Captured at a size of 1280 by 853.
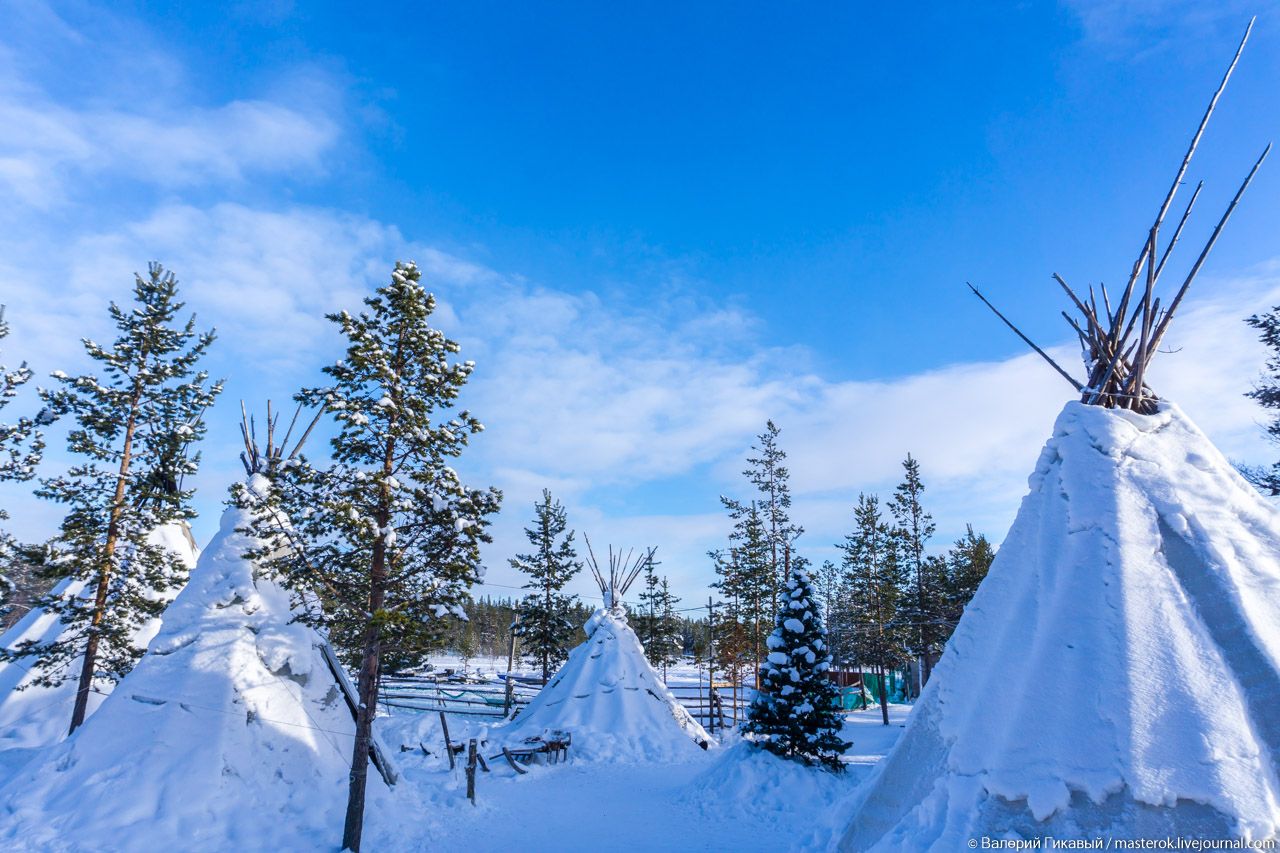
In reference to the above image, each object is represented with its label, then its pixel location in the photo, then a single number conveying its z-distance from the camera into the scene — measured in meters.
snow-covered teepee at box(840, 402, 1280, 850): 4.44
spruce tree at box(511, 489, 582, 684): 30.67
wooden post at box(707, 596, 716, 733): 27.79
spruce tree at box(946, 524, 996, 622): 30.69
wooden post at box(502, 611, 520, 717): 26.31
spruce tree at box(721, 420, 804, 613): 29.52
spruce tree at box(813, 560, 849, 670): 45.47
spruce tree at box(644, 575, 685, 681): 38.09
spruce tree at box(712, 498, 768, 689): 29.94
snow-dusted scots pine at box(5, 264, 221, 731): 14.87
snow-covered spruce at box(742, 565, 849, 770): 13.58
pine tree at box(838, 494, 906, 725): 30.38
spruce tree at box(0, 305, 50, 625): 15.45
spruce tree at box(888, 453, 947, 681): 27.89
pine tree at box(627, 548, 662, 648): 37.91
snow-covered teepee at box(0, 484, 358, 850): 9.19
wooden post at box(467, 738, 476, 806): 13.17
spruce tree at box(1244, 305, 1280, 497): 15.35
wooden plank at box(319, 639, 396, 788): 12.52
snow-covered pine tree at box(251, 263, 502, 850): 10.24
